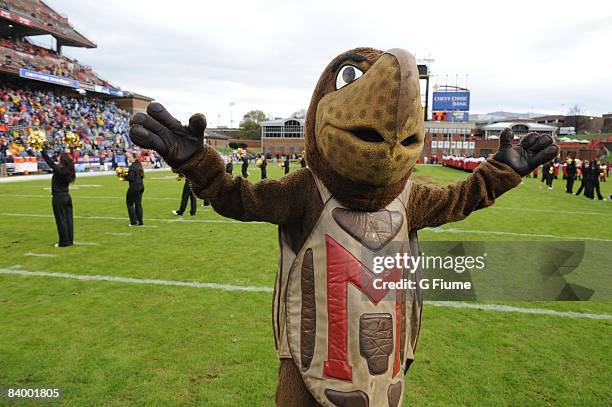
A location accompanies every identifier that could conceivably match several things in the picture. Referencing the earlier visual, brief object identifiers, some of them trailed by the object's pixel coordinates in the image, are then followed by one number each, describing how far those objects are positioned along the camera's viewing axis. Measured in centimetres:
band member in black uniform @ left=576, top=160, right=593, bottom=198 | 1655
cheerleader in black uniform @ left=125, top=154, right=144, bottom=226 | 943
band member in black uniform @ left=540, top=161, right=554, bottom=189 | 2038
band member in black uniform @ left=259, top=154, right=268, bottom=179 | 1648
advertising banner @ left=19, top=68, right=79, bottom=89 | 3110
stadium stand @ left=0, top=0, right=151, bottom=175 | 2900
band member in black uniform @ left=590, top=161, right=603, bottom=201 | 1608
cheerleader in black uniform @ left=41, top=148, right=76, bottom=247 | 730
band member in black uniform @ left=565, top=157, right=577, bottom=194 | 1784
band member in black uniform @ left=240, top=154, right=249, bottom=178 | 1704
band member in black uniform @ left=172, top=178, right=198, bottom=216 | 1118
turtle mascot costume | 167
